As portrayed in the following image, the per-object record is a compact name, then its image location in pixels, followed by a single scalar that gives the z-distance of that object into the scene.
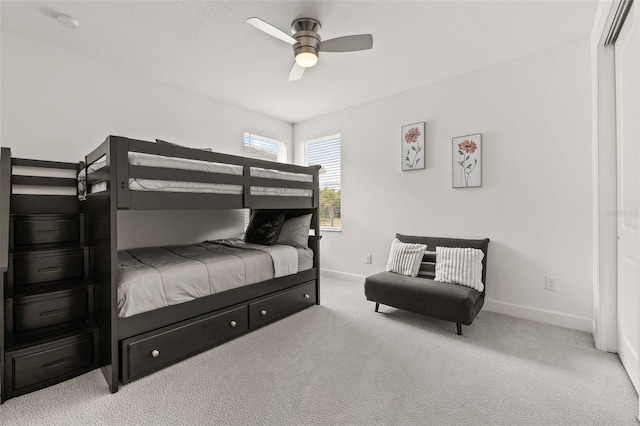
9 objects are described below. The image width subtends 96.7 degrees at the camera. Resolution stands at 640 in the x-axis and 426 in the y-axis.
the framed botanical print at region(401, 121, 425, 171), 3.46
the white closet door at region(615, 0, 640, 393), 1.70
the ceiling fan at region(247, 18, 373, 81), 2.12
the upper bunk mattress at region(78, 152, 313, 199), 1.89
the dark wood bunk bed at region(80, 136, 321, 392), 1.78
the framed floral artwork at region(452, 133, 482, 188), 3.05
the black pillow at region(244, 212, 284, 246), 3.22
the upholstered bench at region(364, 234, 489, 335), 2.41
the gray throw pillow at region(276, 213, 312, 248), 3.26
